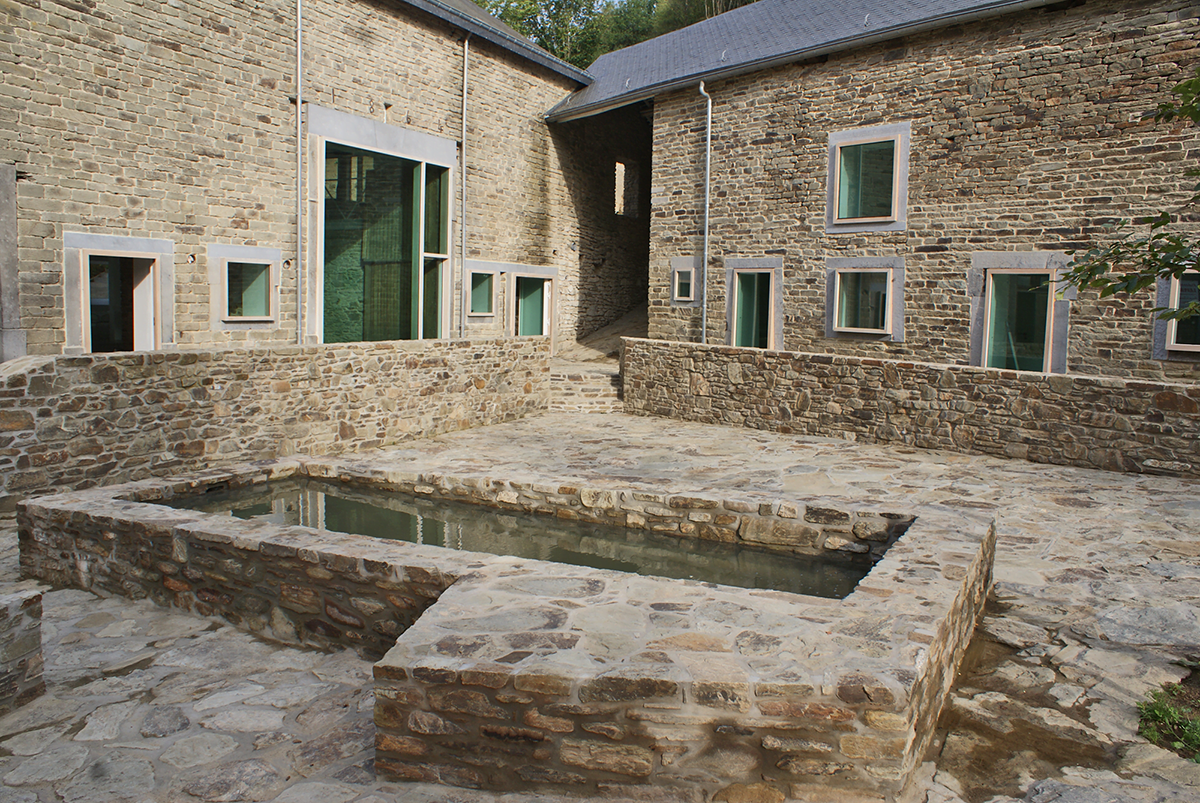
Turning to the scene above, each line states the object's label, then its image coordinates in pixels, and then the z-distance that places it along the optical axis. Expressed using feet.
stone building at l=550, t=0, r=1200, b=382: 35.91
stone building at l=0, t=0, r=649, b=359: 32.89
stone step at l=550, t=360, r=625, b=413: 43.29
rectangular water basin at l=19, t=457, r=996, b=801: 9.37
